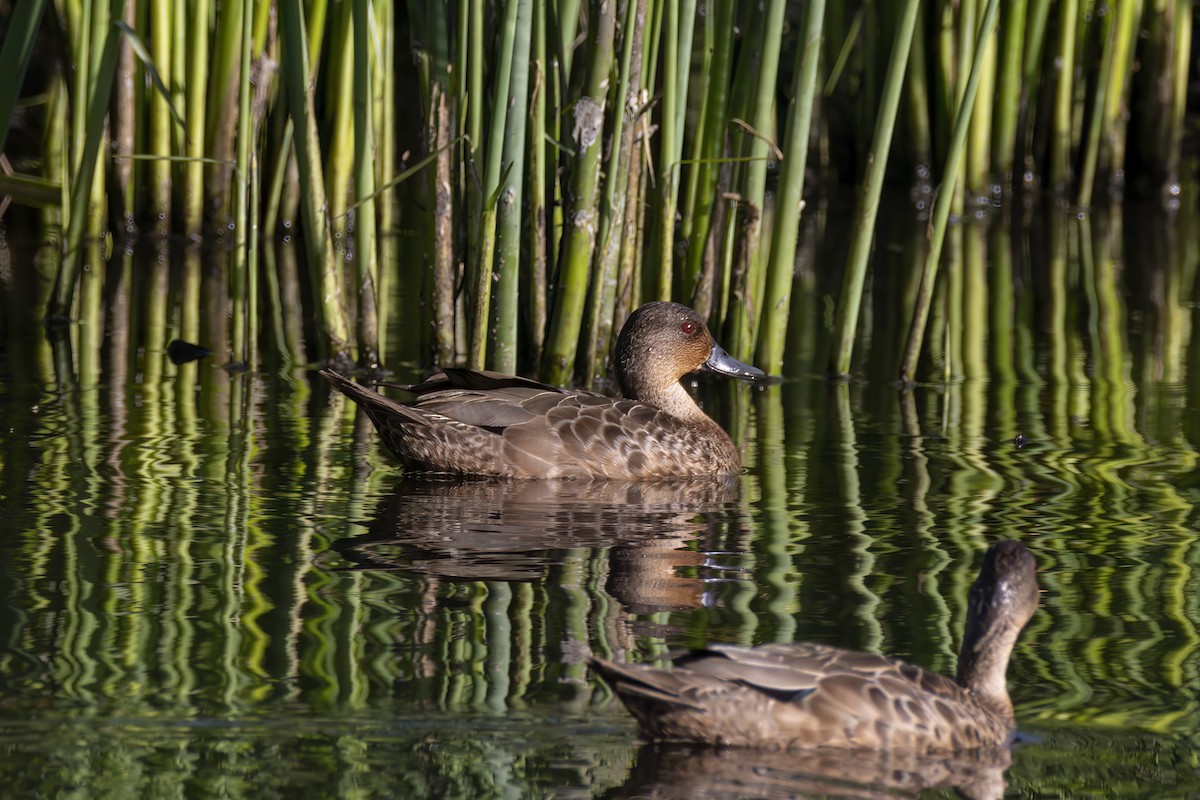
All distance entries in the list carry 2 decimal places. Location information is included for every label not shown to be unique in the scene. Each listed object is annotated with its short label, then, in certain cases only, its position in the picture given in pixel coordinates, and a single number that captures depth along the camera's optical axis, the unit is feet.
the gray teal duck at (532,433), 45.19
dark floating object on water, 60.56
